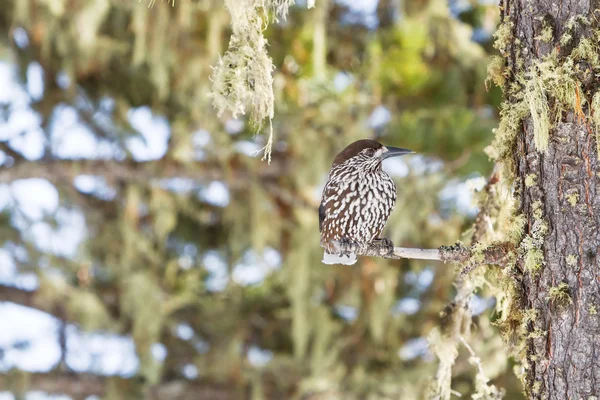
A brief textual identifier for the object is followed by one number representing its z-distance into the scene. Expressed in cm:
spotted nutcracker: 703
